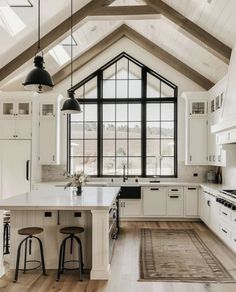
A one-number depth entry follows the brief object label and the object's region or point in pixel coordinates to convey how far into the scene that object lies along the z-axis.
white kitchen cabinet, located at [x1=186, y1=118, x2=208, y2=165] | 7.48
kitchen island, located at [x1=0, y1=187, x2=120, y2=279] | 3.92
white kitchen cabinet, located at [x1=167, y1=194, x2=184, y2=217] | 7.38
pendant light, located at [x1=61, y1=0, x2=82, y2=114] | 5.08
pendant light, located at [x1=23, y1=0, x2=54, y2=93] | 3.55
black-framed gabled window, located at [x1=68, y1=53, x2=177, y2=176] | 8.19
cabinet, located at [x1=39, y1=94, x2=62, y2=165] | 7.64
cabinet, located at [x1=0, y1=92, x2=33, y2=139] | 7.21
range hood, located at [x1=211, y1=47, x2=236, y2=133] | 5.04
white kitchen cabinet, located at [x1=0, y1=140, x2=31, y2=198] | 7.14
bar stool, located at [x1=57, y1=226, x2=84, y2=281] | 3.96
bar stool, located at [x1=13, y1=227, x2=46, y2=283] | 3.94
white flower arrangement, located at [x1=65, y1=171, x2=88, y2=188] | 4.76
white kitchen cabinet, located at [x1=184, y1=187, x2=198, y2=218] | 7.36
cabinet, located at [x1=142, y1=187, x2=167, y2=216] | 7.39
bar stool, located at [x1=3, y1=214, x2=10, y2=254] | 4.87
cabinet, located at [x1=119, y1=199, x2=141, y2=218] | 7.45
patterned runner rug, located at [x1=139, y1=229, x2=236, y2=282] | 4.05
